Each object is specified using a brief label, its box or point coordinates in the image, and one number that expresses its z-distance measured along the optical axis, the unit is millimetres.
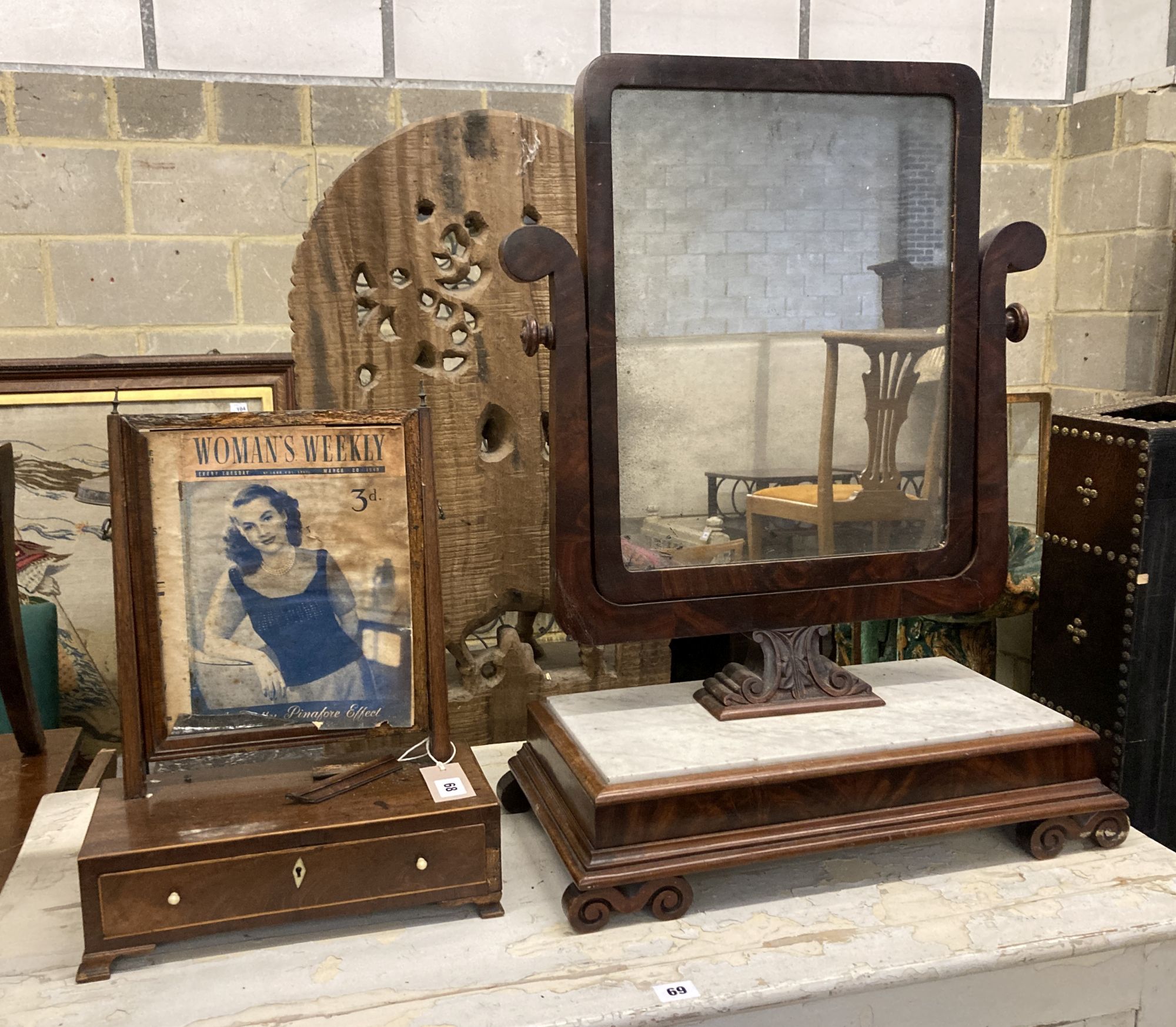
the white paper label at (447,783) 1131
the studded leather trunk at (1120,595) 1507
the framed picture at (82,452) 1837
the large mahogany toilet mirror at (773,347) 1182
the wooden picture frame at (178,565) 1120
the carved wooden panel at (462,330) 1499
